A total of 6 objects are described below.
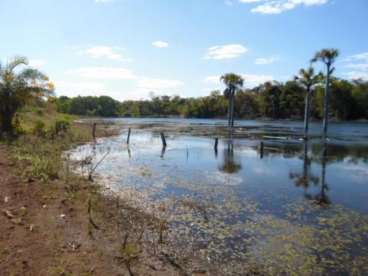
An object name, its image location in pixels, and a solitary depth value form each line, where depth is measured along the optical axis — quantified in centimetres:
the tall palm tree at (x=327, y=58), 4269
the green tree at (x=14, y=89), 2503
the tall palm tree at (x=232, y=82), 6675
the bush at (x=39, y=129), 2736
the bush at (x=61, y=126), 3069
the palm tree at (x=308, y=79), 4750
